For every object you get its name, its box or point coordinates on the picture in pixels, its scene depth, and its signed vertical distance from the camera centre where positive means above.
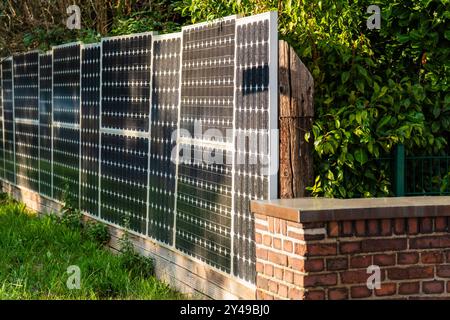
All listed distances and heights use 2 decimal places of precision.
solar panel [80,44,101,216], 12.88 -0.21
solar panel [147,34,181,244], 10.27 -0.26
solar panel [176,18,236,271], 8.91 -0.34
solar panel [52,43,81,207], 13.78 -0.17
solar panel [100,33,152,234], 11.19 -0.23
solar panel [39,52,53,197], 15.25 -0.20
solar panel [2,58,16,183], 17.77 -0.15
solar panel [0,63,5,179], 18.50 -0.66
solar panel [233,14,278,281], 8.07 -0.12
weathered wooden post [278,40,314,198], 8.07 -0.13
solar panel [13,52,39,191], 16.12 -0.11
